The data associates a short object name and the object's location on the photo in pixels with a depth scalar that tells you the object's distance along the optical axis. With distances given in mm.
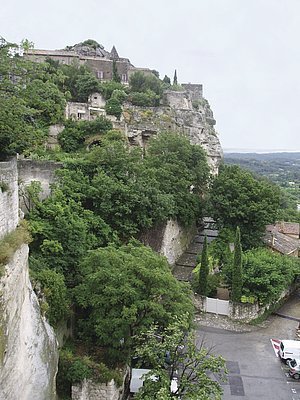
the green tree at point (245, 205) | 31156
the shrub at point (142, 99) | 46938
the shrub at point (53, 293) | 16875
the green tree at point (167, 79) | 76406
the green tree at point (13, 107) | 15000
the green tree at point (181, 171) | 30719
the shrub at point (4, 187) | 13086
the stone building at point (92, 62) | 57281
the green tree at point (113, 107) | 40969
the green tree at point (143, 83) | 52922
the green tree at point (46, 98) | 17188
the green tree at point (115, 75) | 54188
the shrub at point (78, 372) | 16266
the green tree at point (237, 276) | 25688
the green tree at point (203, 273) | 26895
